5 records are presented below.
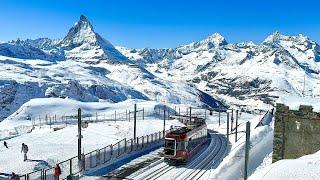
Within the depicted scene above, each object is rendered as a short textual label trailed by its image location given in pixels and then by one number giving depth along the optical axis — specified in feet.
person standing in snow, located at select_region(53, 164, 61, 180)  127.13
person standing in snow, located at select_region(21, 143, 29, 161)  164.51
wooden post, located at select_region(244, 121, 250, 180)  80.07
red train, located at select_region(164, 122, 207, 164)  159.94
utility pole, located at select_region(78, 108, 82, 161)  144.01
